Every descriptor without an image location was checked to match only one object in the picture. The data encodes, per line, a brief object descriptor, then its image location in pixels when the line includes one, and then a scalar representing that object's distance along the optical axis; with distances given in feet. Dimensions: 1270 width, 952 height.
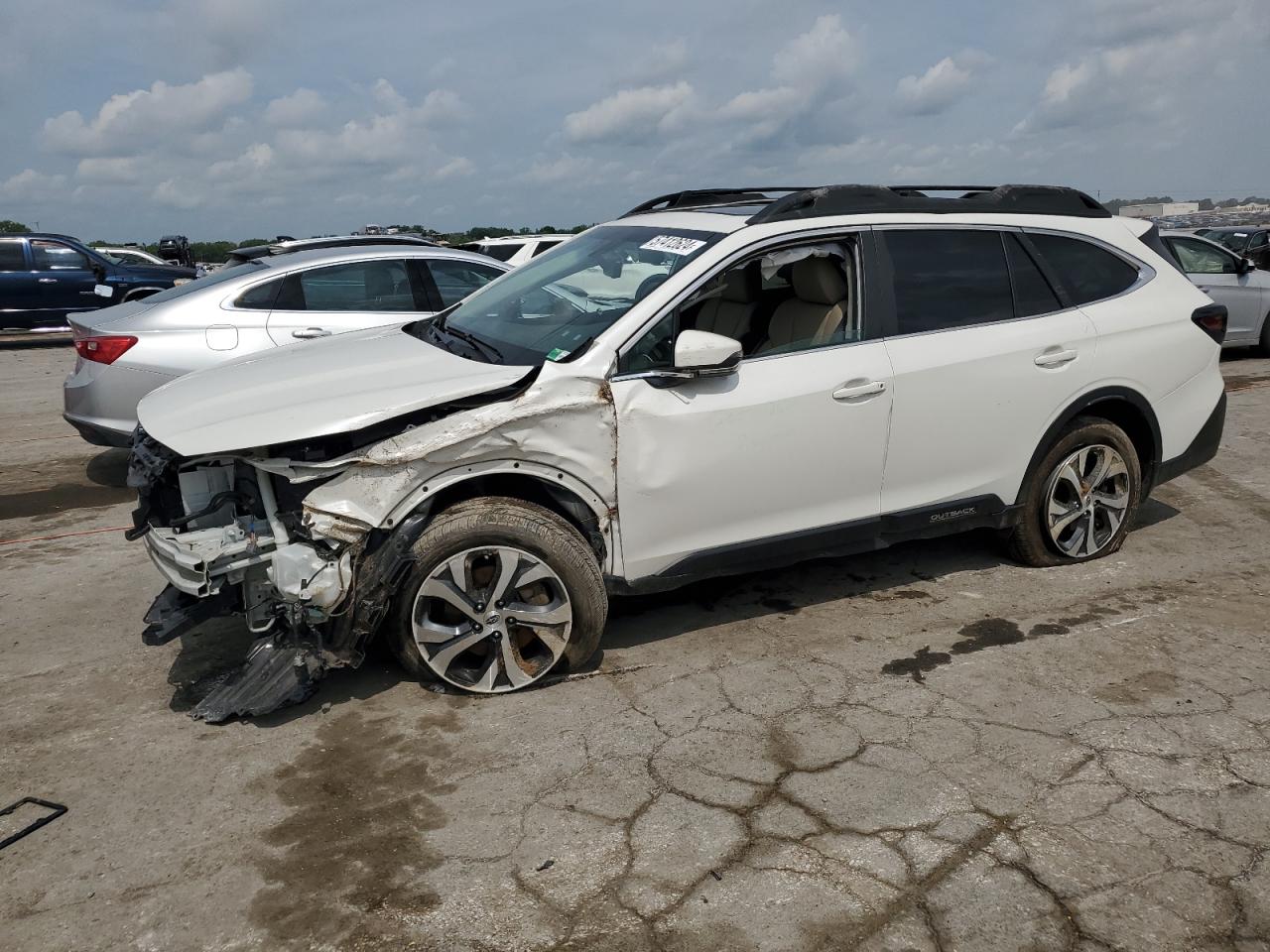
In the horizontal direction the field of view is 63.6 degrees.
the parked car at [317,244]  27.73
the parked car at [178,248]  95.25
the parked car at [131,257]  72.46
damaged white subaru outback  12.35
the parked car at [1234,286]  40.75
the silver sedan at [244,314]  22.62
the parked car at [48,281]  53.72
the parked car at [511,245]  51.27
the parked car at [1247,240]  55.67
